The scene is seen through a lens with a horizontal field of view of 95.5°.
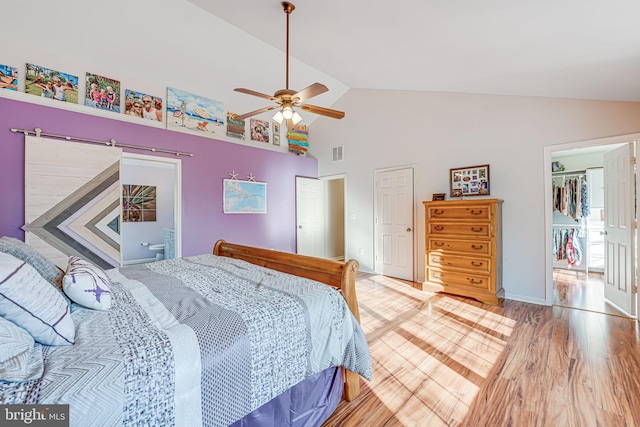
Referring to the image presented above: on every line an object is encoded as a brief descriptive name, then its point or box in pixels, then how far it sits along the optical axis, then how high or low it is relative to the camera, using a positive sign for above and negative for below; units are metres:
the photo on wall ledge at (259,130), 5.32 +1.61
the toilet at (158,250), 6.12 -0.72
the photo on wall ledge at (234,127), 4.94 +1.55
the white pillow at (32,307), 0.98 -0.32
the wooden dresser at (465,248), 3.54 -0.42
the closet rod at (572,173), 5.14 +0.79
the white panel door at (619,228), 3.02 -0.13
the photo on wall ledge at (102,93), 3.60 +1.56
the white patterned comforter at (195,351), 0.87 -0.49
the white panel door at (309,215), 5.81 +0.02
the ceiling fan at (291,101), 2.45 +1.03
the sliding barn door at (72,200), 3.16 +0.19
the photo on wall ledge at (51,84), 3.21 +1.52
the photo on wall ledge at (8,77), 3.05 +1.48
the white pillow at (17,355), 0.80 -0.42
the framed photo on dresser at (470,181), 3.91 +0.49
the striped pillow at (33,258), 1.56 -0.23
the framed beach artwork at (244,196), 4.76 +0.34
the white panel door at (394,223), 4.72 -0.12
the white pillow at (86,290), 1.37 -0.35
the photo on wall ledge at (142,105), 3.89 +1.53
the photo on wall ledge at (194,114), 4.28 +1.59
